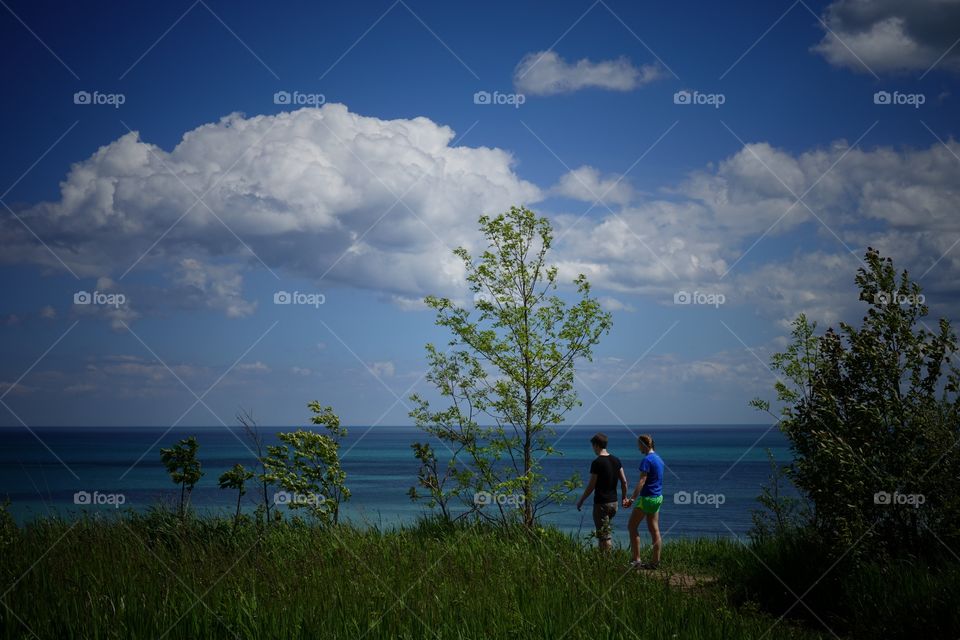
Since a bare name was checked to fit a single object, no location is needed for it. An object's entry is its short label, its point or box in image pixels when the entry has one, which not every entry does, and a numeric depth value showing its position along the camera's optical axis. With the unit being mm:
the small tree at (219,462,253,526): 10914
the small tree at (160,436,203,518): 10908
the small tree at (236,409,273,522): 10775
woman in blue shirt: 11195
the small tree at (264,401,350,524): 11398
